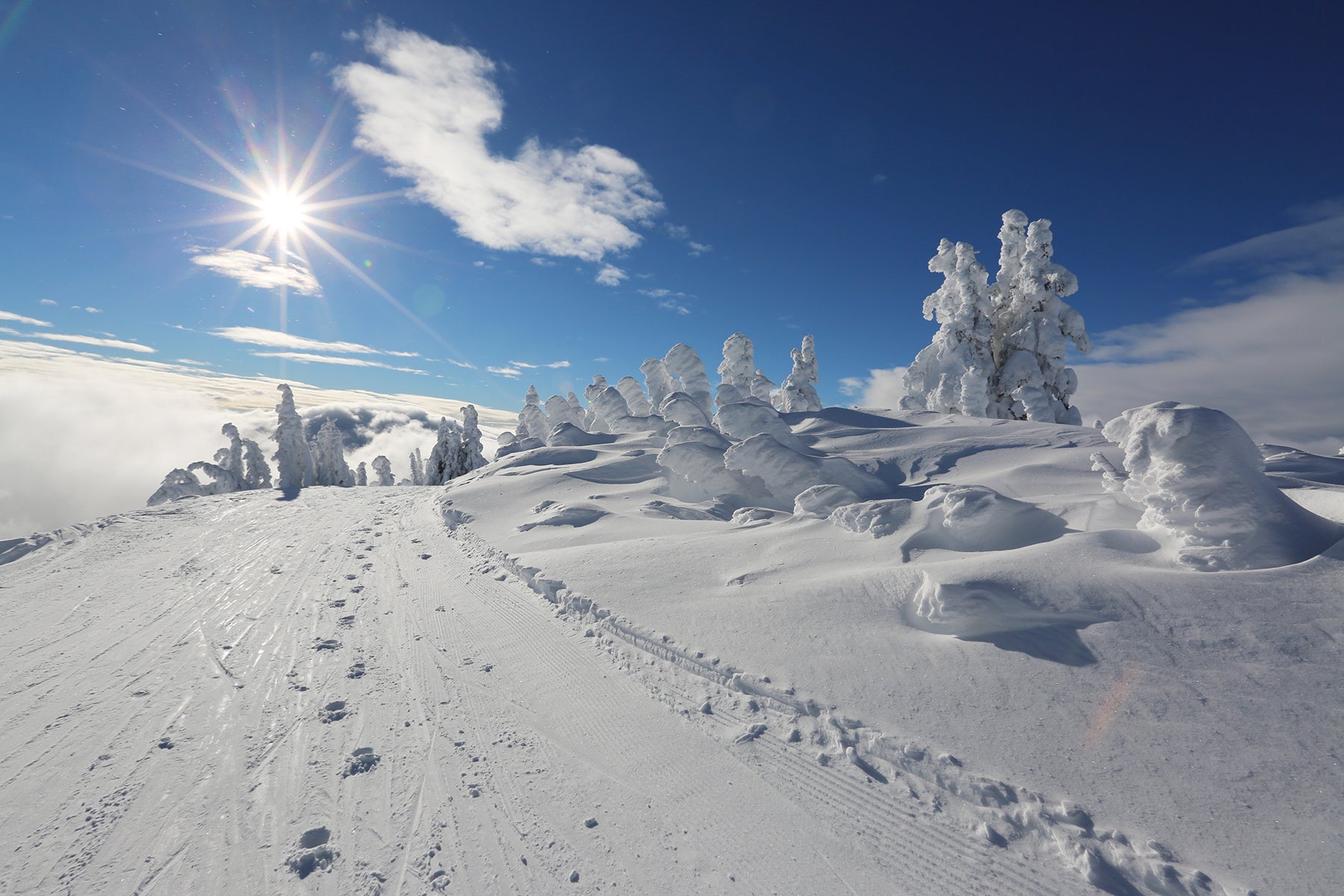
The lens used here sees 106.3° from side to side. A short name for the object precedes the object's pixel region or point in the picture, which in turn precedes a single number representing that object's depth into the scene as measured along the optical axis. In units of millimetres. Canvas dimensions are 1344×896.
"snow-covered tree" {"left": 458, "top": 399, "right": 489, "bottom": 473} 42750
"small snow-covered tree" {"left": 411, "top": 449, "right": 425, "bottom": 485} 54250
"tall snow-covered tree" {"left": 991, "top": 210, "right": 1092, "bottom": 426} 23031
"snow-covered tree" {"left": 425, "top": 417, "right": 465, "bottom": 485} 42500
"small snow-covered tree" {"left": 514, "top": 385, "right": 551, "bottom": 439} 43969
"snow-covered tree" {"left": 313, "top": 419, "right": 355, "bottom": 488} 42688
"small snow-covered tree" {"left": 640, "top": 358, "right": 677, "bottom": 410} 37281
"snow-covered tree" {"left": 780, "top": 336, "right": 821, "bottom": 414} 33906
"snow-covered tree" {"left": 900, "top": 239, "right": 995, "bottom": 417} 24391
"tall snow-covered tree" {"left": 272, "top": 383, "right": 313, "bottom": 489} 33428
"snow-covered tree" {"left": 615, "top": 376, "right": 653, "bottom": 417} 38125
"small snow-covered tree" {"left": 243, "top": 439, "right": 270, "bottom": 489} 34594
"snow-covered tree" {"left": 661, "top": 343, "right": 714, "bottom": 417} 31953
